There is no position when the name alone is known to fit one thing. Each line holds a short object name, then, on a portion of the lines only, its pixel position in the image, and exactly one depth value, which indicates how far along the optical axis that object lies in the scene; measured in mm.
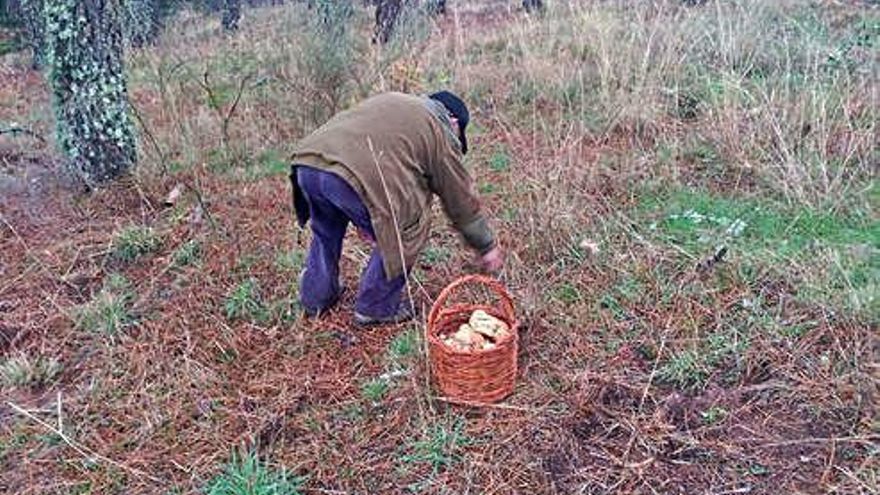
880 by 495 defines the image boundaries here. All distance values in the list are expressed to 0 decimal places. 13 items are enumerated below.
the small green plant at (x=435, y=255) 3498
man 2656
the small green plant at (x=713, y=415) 2346
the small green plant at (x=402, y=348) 2762
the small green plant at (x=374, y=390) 2590
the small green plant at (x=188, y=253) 3570
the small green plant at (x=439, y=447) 2271
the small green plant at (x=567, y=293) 3043
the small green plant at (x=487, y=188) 4152
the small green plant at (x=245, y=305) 3121
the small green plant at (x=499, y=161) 4480
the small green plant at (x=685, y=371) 2516
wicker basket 2363
